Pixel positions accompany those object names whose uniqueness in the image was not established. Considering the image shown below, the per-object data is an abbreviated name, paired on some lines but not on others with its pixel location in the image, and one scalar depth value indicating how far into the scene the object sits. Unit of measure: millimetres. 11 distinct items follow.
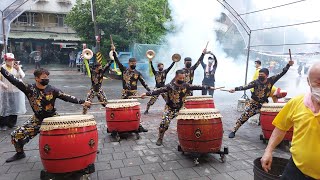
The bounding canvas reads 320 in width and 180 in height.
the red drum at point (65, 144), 3574
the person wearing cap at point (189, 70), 7875
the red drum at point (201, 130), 4336
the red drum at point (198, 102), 6230
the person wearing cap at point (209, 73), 10280
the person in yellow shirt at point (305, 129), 2119
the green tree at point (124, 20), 18734
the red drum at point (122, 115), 5676
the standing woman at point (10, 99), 6445
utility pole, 17284
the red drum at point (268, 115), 5402
